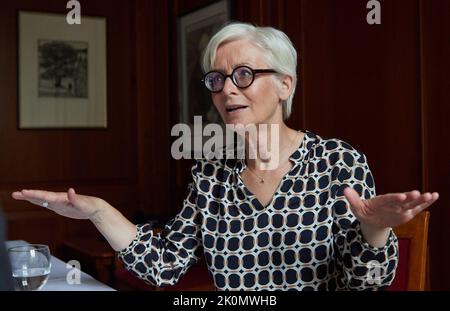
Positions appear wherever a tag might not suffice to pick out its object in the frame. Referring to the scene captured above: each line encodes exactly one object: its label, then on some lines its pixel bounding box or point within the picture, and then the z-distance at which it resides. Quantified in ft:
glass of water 3.67
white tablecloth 4.50
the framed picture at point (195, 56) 11.11
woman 4.61
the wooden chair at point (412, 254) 4.58
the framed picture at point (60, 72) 12.00
